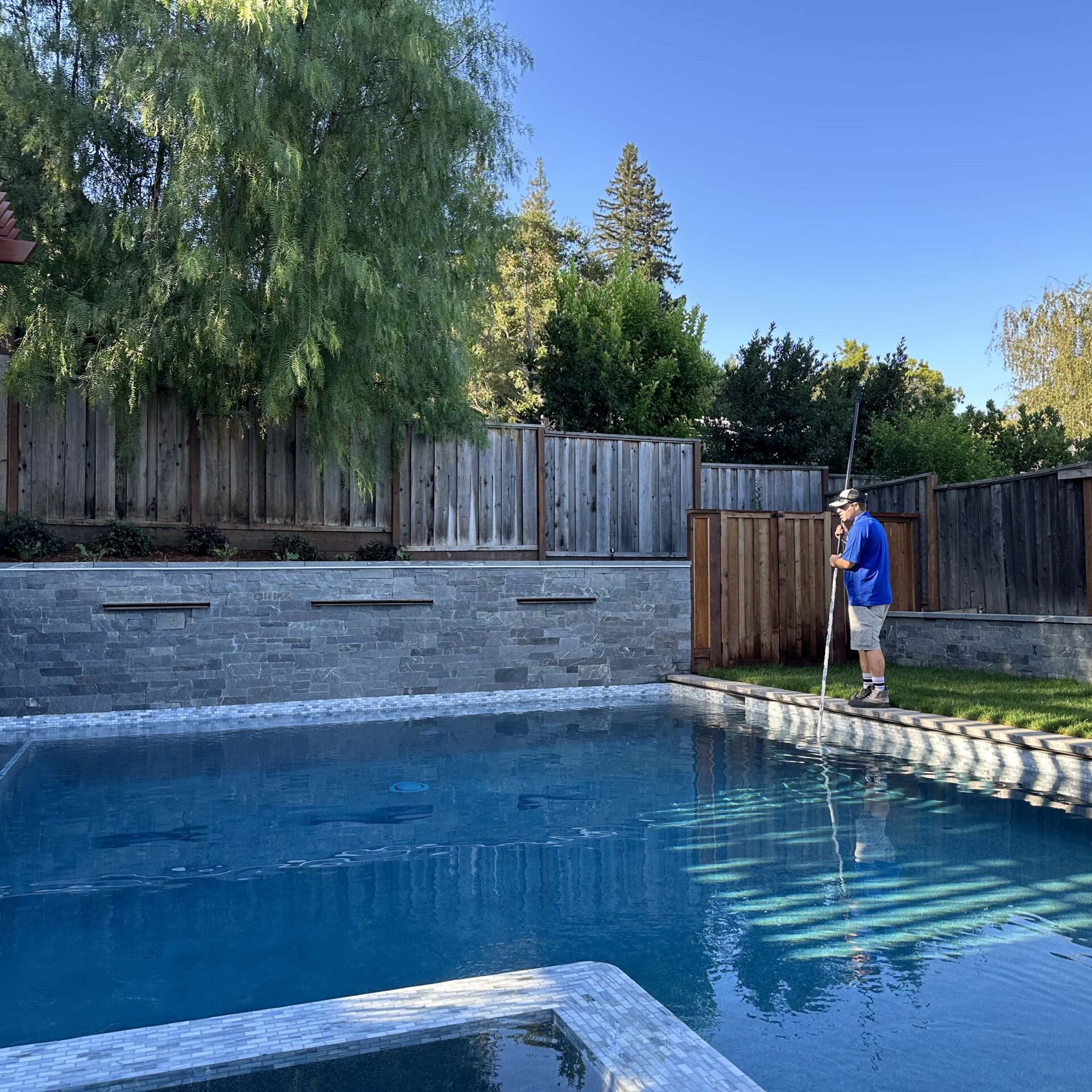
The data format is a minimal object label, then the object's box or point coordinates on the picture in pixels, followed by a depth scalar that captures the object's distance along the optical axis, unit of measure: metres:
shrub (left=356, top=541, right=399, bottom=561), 10.06
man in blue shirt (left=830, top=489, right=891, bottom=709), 7.12
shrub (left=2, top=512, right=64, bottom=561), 8.35
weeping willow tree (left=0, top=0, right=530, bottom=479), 8.18
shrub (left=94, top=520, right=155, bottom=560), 8.80
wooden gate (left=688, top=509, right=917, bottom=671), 10.34
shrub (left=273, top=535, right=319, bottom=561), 9.64
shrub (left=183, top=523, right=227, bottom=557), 9.31
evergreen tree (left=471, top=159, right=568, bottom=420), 24.23
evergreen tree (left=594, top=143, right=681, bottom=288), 35.44
